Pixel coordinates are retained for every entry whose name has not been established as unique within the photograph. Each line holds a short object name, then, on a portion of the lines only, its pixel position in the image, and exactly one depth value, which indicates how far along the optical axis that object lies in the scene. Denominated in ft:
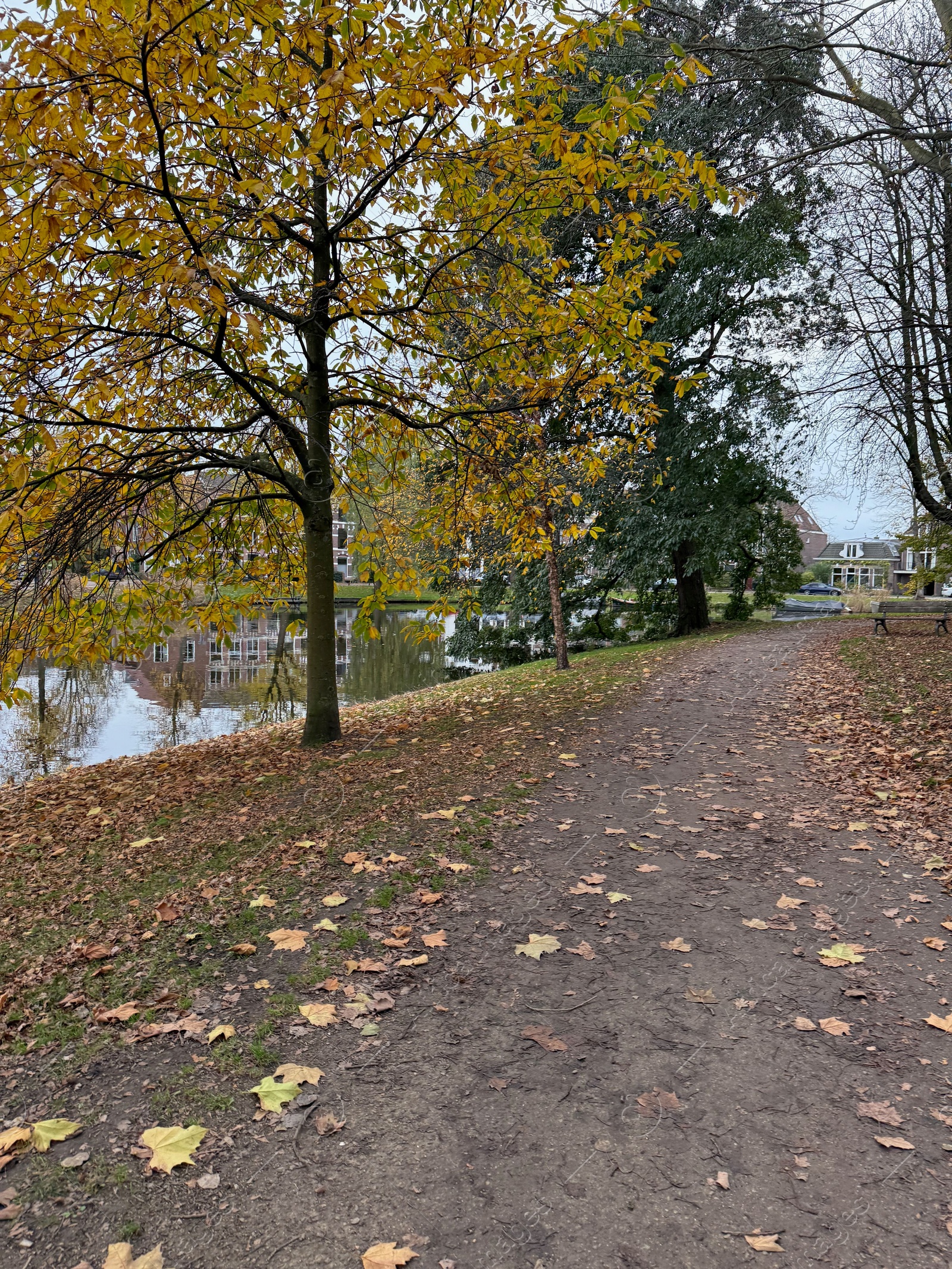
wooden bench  65.05
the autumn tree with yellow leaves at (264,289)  15.72
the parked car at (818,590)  220.43
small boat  142.22
